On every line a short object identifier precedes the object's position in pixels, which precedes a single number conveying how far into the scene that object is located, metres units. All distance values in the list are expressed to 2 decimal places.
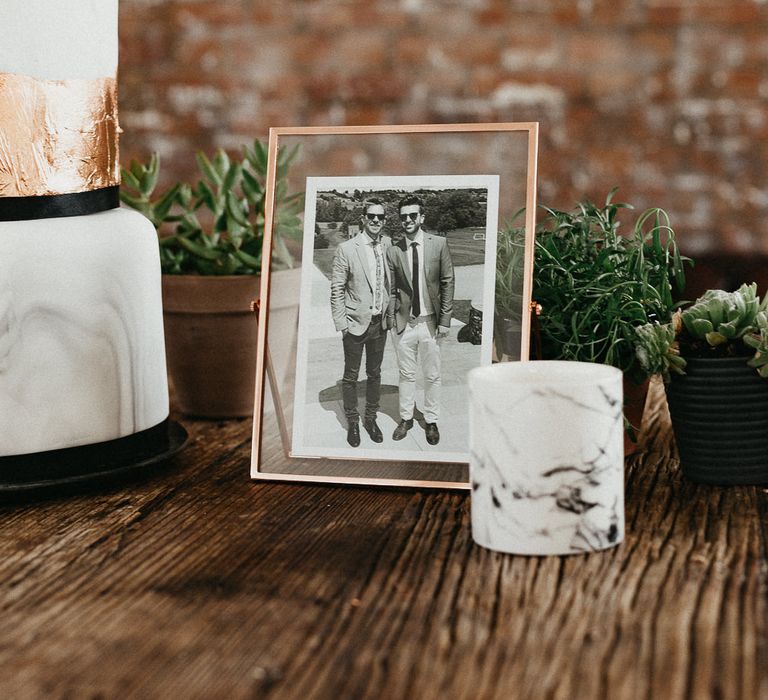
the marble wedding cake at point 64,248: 0.65
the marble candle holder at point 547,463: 0.53
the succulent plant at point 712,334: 0.65
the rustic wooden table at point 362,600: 0.42
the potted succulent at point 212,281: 0.87
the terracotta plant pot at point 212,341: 0.87
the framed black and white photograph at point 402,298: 0.67
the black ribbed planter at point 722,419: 0.65
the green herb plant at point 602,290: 0.69
